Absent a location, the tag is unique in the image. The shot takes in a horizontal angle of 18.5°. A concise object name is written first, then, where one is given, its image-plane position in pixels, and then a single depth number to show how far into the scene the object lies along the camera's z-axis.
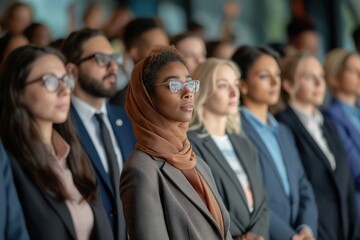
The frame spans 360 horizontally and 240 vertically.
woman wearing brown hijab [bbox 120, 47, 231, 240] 4.19
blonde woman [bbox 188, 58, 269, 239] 5.80
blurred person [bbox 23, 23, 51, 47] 8.78
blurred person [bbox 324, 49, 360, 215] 8.15
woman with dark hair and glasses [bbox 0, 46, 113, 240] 5.12
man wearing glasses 5.72
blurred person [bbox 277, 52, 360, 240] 7.36
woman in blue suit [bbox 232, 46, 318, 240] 6.60
